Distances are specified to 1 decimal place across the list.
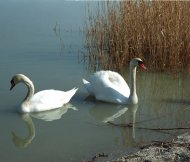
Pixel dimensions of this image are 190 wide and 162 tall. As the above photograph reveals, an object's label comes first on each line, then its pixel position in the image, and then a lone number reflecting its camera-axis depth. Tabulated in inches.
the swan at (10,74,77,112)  283.0
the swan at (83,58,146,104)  307.7
